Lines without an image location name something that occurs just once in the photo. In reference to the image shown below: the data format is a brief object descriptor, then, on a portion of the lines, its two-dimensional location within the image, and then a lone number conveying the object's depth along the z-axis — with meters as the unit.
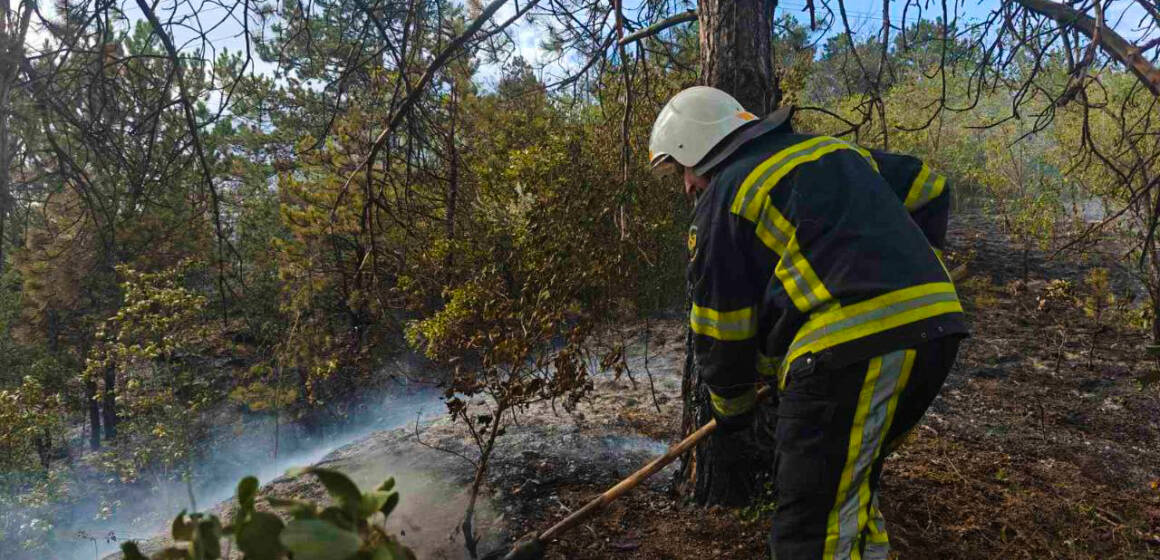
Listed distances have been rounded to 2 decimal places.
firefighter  1.83
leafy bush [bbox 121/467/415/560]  0.59
